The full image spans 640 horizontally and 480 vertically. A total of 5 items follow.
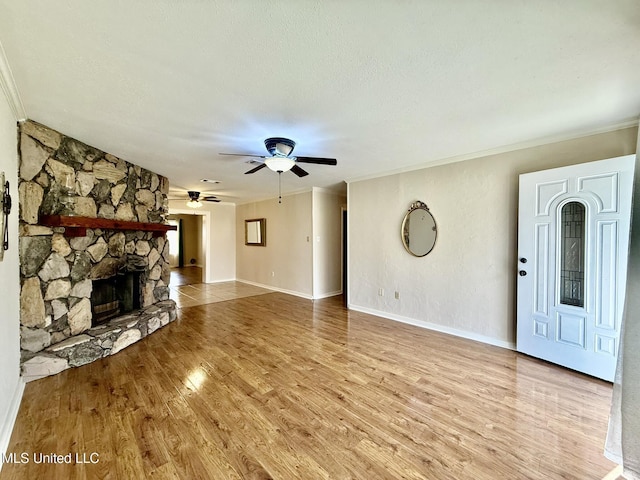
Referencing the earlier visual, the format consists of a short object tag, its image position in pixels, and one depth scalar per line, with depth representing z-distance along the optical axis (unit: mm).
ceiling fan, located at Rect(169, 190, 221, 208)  5570
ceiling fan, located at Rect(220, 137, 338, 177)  2641
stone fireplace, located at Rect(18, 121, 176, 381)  2434
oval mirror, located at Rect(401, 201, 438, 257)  3777
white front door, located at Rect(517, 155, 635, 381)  2354
